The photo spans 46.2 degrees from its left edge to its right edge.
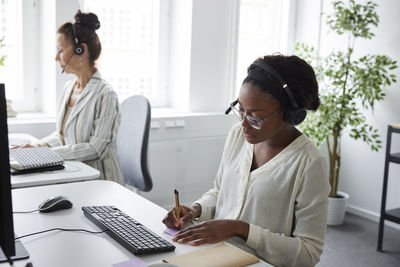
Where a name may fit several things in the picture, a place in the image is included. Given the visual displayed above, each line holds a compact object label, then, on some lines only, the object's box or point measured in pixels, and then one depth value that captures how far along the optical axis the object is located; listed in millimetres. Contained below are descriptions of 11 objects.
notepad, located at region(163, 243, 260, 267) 1164
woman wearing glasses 1352
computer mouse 1499
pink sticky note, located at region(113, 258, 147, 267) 1139
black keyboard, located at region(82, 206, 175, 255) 1229
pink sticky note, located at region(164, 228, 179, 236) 1371
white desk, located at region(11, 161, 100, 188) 1825
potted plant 3447
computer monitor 931
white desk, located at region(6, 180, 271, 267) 1176
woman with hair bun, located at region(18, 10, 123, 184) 2410
